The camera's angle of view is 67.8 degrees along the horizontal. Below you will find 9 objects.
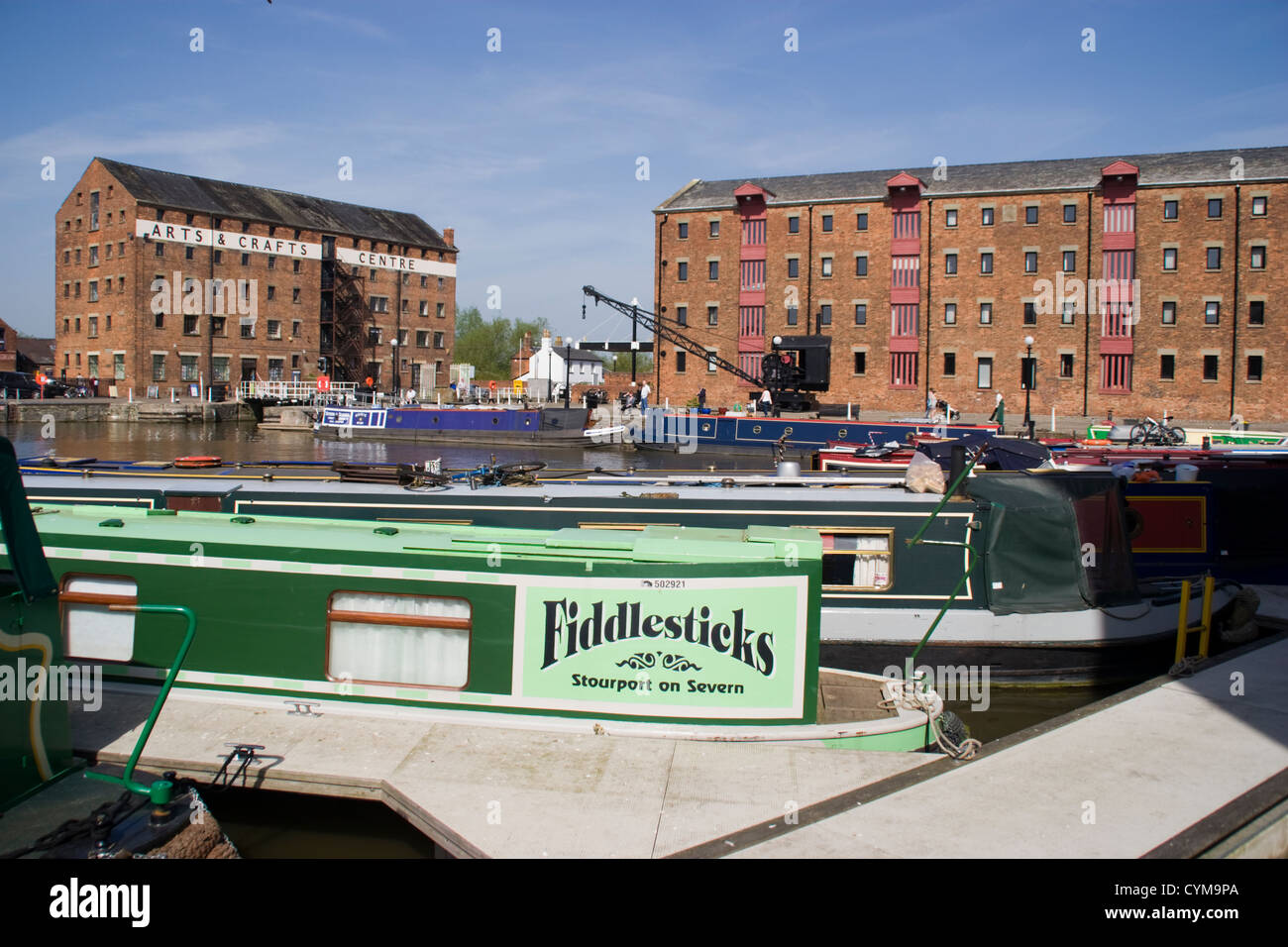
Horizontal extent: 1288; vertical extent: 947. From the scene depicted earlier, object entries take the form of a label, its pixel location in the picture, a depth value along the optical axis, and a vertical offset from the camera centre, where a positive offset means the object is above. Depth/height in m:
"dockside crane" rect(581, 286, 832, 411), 43.28 +2.56
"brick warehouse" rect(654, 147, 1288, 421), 43.16 +7.20
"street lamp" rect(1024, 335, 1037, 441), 33.28 +2.08
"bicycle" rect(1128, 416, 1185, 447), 22.53 -0.14
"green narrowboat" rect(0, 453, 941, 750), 7.53 -1.66
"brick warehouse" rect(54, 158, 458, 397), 58.28 +8.88
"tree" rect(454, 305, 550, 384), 95.38 +8.30
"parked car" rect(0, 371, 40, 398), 60.62 +2.06
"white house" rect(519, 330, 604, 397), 88.62 +5.39
